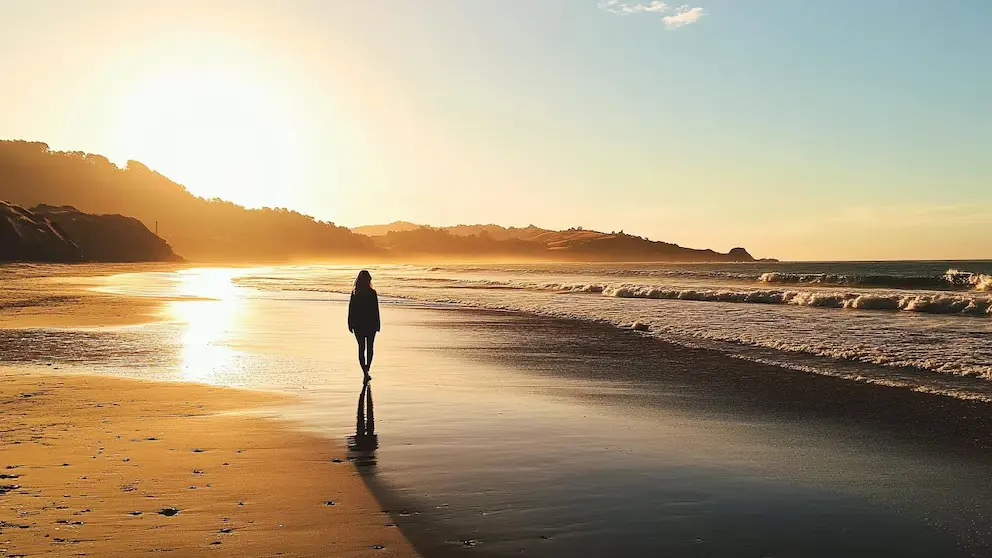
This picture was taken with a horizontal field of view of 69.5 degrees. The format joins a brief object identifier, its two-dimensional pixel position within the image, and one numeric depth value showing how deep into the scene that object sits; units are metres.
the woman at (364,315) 13.24
